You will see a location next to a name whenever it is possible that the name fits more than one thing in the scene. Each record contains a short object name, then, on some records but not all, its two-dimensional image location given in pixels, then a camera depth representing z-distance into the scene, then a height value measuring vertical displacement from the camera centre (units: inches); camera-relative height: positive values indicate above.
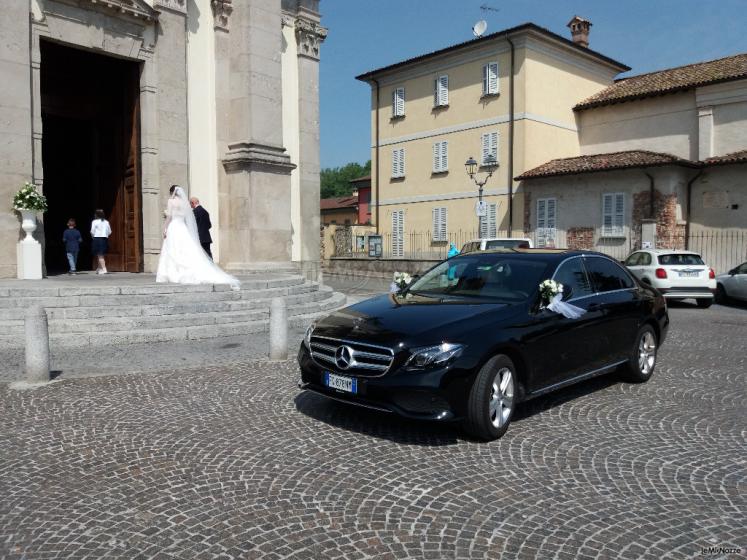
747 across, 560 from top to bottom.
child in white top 607.8 +19.9
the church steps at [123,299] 387.4 -29.0
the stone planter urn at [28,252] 503.8 +3.7
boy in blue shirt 605.6 +15.1
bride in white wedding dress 468.8 +2.5
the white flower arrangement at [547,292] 221.0 -13.0
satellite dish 1261.1 +465.1
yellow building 1127.0 +258.5
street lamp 1155.0 +165.5
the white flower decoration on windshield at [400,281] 274.4 -11.4
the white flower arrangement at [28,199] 495.5 +45.9
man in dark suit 540.1 +30.2
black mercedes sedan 185.9 -28.1
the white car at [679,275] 629.9 -20.3
